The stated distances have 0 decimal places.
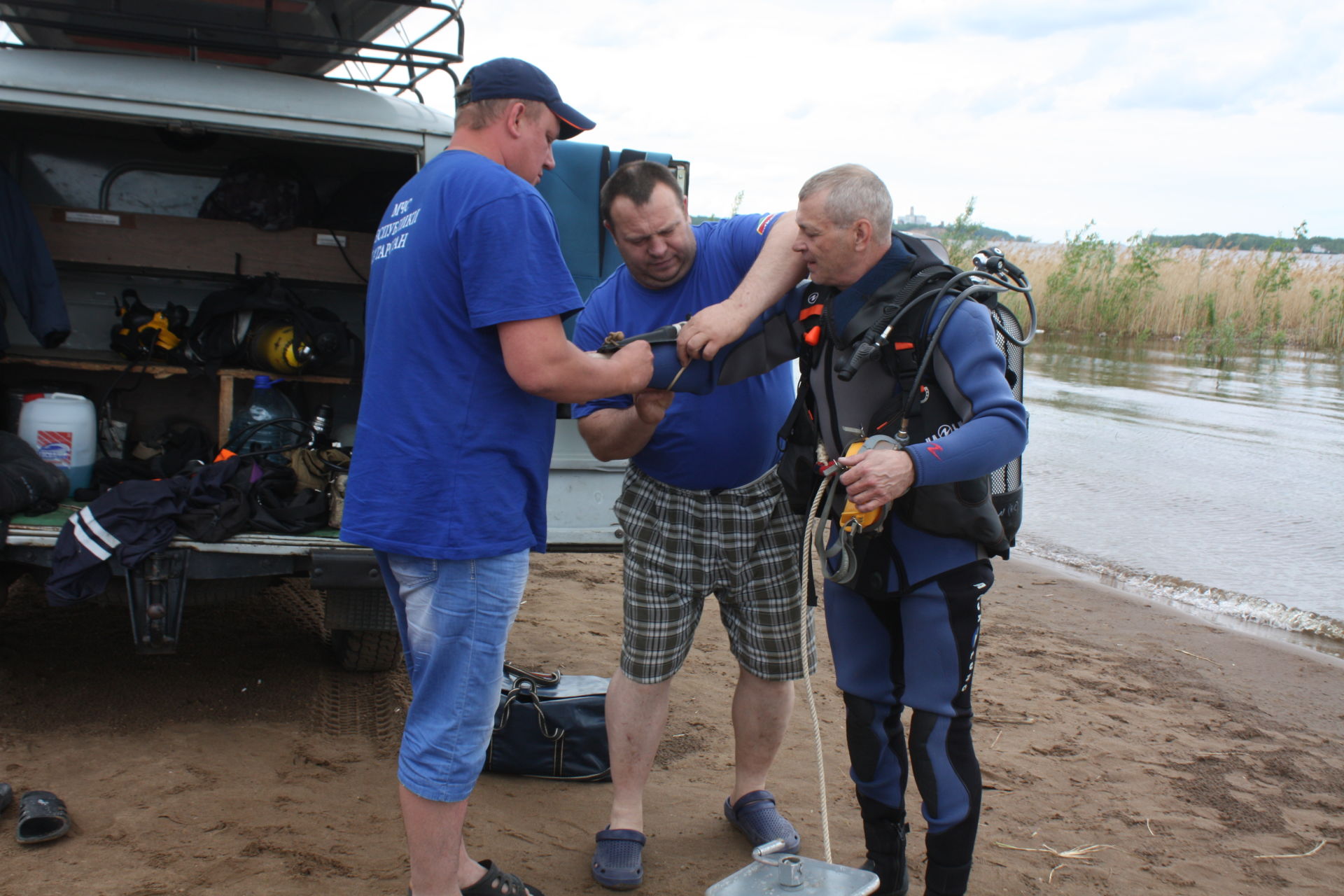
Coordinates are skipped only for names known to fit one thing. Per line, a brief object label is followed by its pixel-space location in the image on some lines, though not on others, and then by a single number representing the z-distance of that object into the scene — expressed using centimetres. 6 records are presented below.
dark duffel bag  355
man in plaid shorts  303
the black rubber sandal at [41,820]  288
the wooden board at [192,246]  513
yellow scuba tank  489
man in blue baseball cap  224
